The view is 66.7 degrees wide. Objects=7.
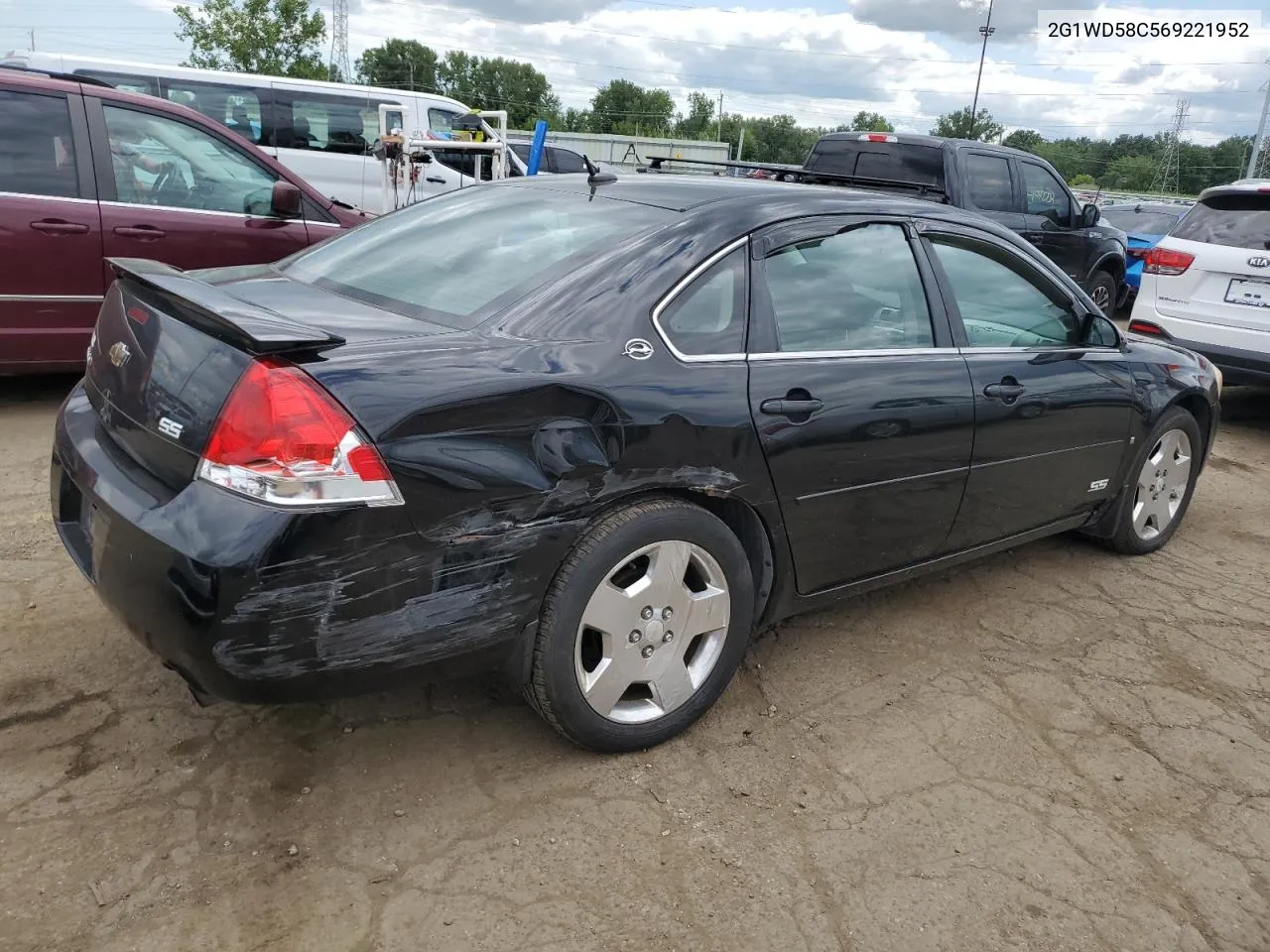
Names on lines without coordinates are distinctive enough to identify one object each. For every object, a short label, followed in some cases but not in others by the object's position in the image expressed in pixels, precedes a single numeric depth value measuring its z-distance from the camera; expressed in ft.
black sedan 6.78
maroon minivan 16.38
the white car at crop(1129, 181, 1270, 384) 21.06
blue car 39.86
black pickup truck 28.02
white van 38.65
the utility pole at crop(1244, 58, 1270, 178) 91.69
